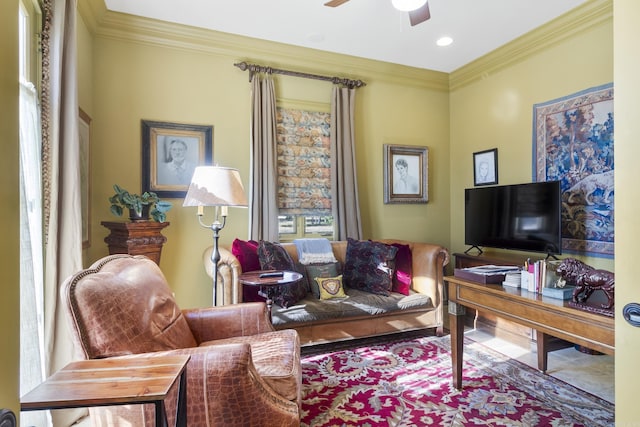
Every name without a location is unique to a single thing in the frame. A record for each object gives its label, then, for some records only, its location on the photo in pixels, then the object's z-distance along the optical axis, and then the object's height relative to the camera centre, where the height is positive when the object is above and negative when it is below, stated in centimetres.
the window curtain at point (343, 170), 394 +42
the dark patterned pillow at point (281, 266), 300 -49
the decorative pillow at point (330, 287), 320 -71
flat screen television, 311 -10
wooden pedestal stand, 270 -22
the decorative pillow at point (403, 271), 349 -62
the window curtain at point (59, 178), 190 +18
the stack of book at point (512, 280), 217 -45
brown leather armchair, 140 -60
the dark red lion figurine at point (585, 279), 166 -36
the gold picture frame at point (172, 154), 335 +53
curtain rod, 363 +143
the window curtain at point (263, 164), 360 +45
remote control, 277 -51
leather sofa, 292 -86
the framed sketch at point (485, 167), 399 +45
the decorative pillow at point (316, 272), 332 -59
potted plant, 275 +3
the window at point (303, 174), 383 +38
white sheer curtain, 167 -21
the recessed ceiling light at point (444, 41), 359 +168
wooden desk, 161 -57
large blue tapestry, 292 +38
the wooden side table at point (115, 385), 100 -53
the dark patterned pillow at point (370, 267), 339 -56
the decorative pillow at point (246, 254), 316 -40
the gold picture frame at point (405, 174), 430 +41
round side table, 260 -53
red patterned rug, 207 -121
